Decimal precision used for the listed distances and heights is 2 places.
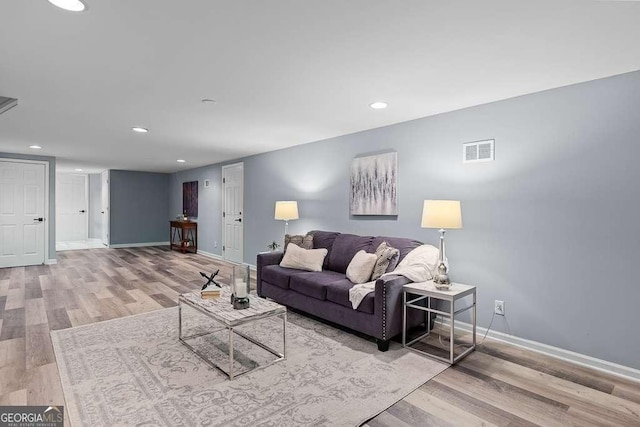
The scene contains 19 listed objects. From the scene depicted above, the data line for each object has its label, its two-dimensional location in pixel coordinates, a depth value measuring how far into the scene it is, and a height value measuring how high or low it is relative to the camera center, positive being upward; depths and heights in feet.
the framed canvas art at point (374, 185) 12.92 +1.06
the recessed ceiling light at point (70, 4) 5.37 +3.35
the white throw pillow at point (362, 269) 10.96 -1.92
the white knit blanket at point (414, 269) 9.93 -1.81
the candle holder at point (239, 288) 8.76 -2.08
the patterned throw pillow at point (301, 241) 14.39 -1.33
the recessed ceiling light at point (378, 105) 10.52 +3.39
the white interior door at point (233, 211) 22.54 -0.06
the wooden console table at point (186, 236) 27.91 -2.23
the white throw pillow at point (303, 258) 13.19 -1.94
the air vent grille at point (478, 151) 10.36 +1.91
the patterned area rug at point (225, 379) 6.53 -3.98
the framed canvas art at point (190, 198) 28.30 +1.01
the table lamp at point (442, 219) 9.46 -0.23
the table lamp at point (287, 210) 16.21 +0.01
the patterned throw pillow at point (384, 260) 11.04 -1.65
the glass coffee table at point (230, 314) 7.97 -2.61
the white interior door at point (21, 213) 20.80 -0.26
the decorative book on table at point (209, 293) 9.59 -2.40
